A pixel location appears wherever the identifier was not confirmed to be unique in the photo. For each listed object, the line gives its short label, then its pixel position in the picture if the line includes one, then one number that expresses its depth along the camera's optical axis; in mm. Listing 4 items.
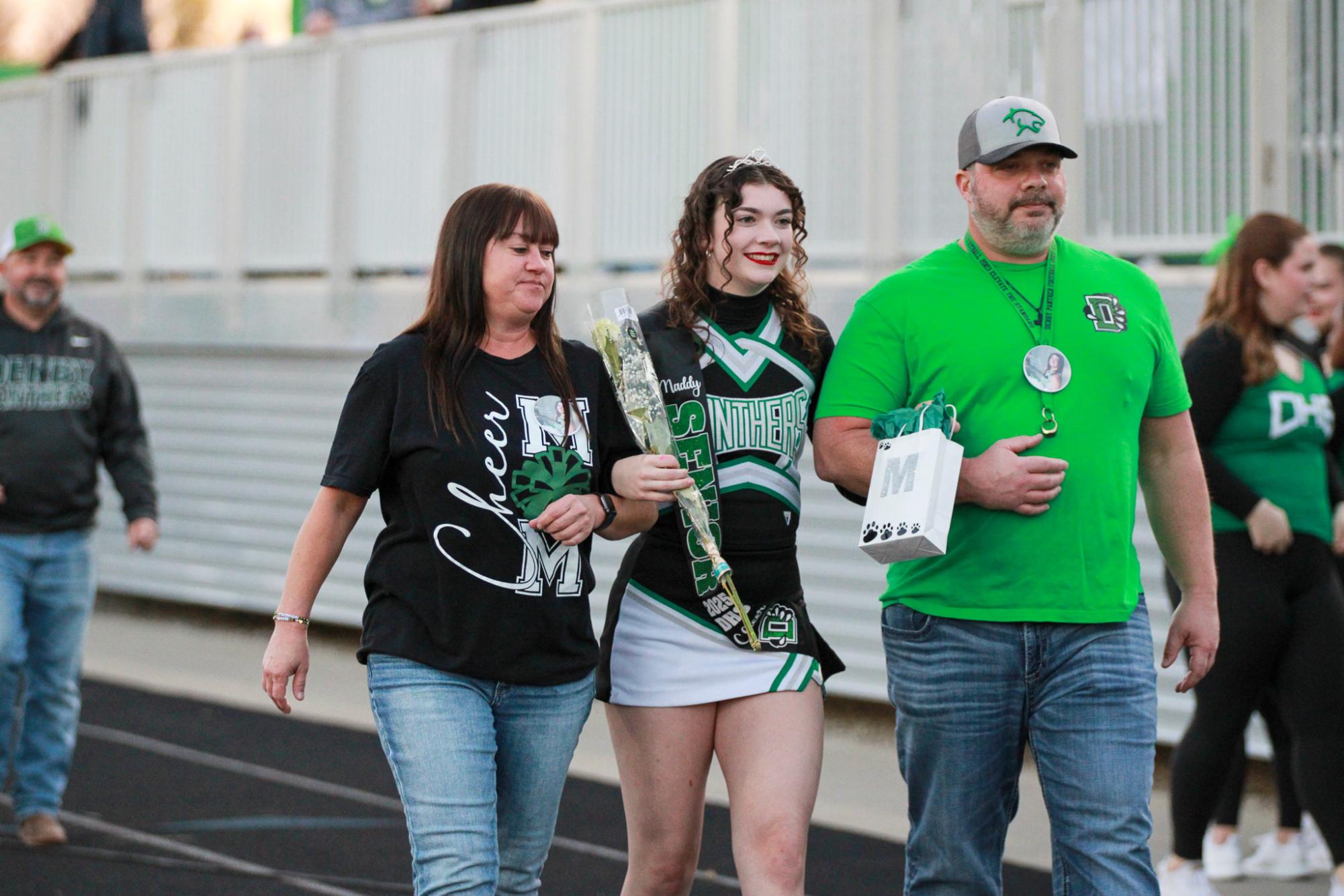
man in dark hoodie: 14172
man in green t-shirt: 7762
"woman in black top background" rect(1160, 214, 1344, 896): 11586
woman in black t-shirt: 7727
